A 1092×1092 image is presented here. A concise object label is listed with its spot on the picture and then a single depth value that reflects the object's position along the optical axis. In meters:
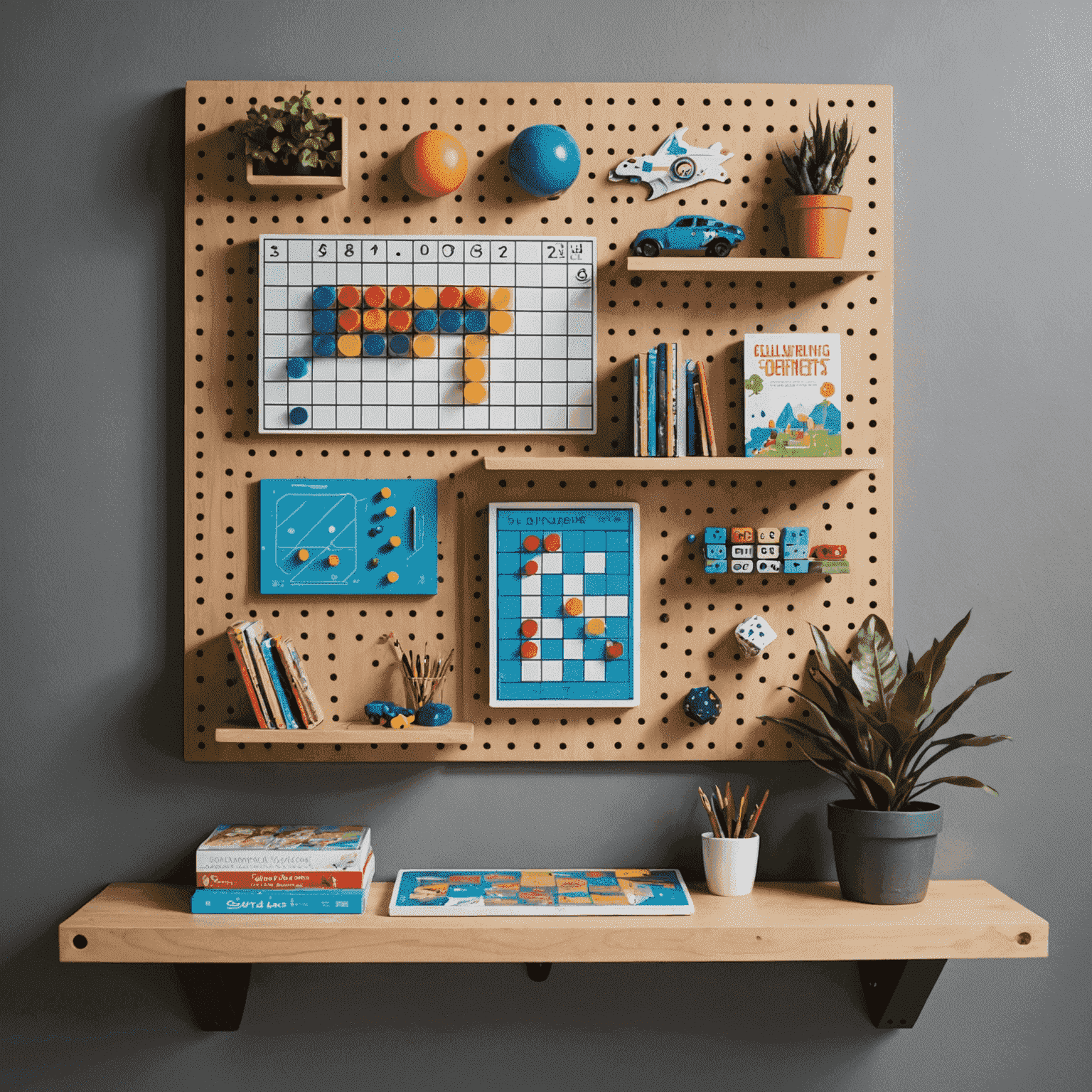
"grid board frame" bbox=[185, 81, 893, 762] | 1.72
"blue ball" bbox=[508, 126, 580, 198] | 1.65
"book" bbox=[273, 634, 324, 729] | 1.61
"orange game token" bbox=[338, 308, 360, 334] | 1.69
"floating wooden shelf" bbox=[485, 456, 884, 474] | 1.57
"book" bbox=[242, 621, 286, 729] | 1.58
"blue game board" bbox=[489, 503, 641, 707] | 1.72
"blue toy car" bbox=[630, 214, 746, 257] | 1.64
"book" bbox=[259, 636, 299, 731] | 1.60
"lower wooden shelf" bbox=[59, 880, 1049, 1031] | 1.47
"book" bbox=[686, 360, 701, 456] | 1.66
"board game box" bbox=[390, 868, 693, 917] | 1.53
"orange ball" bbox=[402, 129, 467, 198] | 1.65
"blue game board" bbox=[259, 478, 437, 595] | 1.72
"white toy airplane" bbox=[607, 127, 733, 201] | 1.72
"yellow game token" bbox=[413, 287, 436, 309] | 1.70
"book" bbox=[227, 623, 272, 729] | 1.57
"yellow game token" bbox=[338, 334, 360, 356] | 1.69
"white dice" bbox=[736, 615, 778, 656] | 1.71
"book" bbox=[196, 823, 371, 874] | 1.55
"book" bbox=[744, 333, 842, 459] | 1.71
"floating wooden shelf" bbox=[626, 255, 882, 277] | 1.58
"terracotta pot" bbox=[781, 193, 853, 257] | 1.63
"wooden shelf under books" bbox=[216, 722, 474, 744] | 1.57
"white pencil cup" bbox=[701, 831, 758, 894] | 1.62
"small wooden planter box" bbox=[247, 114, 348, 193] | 1.65
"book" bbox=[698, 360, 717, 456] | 1.63
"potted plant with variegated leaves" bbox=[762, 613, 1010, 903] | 1.55
